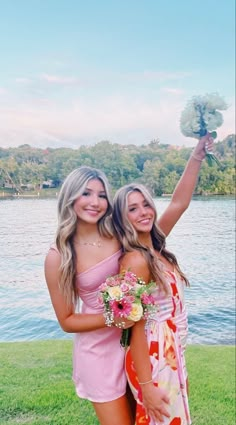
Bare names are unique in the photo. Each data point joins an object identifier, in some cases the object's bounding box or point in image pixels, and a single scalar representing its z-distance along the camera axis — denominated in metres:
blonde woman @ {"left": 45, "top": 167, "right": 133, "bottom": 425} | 1.32
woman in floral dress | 1.32
